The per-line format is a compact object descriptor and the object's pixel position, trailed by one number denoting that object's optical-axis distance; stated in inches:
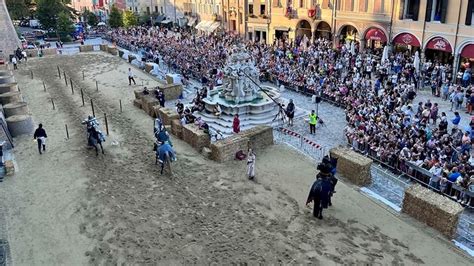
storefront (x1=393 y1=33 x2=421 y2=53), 1230.4
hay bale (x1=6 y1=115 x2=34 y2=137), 816.6
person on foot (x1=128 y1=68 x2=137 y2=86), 1187.3
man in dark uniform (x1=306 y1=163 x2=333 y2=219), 492.4
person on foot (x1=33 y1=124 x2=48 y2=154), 714.8
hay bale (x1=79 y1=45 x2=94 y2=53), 1802.4
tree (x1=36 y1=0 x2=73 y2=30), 2153.1
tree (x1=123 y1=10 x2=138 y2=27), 2331.4
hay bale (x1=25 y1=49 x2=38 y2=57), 1690.5
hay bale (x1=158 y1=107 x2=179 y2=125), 834.2
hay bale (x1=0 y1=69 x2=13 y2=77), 1240.7
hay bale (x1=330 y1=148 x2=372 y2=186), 593.6
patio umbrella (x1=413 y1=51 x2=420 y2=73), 1047.4
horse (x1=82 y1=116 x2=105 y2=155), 704.4
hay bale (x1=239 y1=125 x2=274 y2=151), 717.3
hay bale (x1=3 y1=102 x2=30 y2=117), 879.0
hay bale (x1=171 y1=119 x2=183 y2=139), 787.4
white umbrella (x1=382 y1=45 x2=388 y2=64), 1132.5
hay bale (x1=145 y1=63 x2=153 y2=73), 1347.2
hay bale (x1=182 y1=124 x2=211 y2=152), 723.9
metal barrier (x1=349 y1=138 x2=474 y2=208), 545.3
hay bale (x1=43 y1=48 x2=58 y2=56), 1734.7
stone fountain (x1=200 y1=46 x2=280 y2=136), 877.8
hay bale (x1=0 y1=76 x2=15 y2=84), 1159.5
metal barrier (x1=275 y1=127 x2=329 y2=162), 724.7
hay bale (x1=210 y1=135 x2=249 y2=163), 675.4
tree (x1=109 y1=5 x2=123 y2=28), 2343.8
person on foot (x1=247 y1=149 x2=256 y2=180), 606.9
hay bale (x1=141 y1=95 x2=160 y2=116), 915.4
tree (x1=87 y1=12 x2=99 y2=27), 2632.9
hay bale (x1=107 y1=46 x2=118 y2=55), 1688.1
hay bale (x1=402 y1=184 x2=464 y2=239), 471.2
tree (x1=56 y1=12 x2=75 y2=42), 2126.0
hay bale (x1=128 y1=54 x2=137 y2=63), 1512.5
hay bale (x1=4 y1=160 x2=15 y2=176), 651.5
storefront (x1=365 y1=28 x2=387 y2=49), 1328.7
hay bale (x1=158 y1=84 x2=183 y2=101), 1072.7
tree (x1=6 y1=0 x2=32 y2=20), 2353.6
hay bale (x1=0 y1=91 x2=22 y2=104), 973.2
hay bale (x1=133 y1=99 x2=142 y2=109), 978.0
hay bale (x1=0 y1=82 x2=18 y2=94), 1056.2
